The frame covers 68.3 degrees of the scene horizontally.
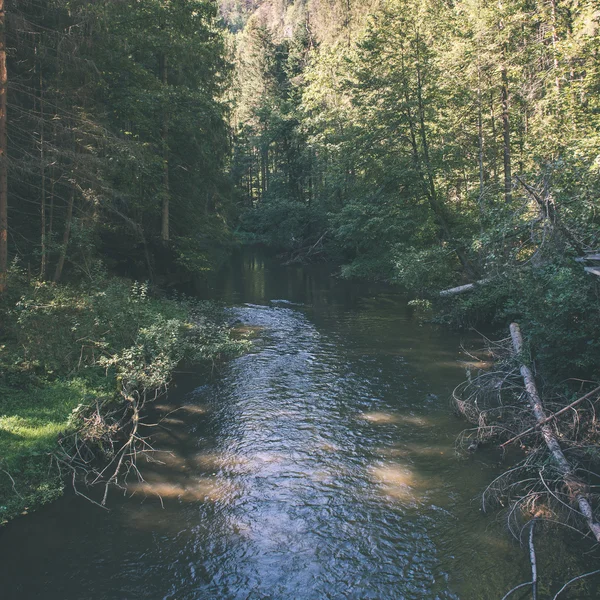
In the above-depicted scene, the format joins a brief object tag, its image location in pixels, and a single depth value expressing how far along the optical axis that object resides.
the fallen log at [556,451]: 6.39
